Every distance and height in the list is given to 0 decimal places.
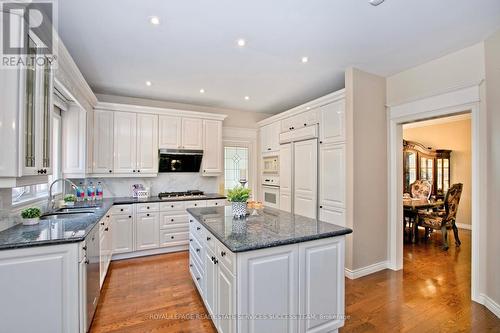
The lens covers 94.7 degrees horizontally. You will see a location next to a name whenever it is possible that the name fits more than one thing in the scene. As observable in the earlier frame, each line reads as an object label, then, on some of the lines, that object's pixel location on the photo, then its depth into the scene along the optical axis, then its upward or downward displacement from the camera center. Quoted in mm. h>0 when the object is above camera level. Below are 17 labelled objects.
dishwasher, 1851 -955
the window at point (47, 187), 2179 -217
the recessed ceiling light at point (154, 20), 2023 +1316
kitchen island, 1518 -782
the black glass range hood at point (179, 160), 4141 +143
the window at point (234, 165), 5121 +62
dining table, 4264 -725
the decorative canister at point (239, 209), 2273 -408
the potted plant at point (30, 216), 1988 -421
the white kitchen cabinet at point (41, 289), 1531 -848
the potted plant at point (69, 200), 2900 -411
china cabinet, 5789 +50
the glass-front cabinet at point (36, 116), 1600 +381
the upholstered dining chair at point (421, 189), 5222 -481
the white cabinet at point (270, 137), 4605 +649
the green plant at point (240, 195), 2242 -265
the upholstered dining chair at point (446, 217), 4031 -886
